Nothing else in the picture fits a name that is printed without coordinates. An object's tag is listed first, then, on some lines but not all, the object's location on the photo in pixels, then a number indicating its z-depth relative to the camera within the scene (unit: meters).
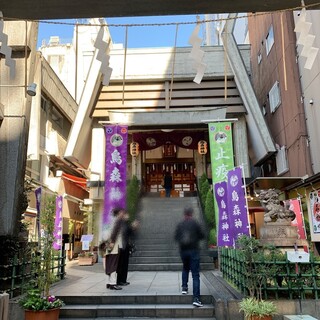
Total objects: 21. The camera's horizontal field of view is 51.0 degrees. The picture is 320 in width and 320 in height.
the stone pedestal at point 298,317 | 5.29
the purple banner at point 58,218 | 15.78
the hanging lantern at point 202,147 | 19.27
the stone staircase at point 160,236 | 12.37
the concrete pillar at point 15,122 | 7.59
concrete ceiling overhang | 6.52
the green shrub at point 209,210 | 14.24
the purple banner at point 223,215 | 10.34
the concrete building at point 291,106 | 13.02
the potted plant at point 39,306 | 5.56
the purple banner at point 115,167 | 14.50
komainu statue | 8.13
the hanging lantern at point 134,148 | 19.34
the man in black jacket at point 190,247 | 6.69
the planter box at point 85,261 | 15.50
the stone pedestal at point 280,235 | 7.71
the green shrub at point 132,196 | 16.56
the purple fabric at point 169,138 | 19.64
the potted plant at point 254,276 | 5.31
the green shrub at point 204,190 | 16.62
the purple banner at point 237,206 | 9.13
